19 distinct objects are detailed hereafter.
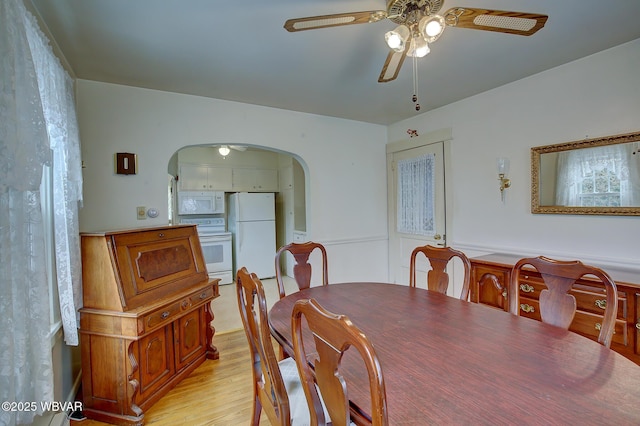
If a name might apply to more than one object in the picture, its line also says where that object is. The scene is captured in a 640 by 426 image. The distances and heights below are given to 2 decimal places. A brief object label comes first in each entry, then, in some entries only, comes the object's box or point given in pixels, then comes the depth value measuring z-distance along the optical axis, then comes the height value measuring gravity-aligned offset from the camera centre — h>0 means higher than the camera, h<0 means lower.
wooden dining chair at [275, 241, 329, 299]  2.28 -0.42
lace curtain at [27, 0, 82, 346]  1.58 +0.18
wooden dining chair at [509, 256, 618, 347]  1.26 -0.39
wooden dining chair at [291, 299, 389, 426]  0.64 -0.39
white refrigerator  5.23 -0.34
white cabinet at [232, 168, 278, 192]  5.50 +0.60
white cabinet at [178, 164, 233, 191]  5.05 +0.60
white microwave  5.00 +0.17
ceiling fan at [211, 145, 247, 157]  4.70 +0.98
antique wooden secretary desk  1.86 -0.72
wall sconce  2.77 +0.33
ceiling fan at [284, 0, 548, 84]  1.31 +0.87
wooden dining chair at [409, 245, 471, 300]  1.97 -0.41
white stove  4.96 -0.63
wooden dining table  0.79 -0.54
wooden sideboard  1.74 -0.63
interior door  3.44 -0.07
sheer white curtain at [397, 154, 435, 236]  3.56 +0.17
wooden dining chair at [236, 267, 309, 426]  1.14 -0.72
